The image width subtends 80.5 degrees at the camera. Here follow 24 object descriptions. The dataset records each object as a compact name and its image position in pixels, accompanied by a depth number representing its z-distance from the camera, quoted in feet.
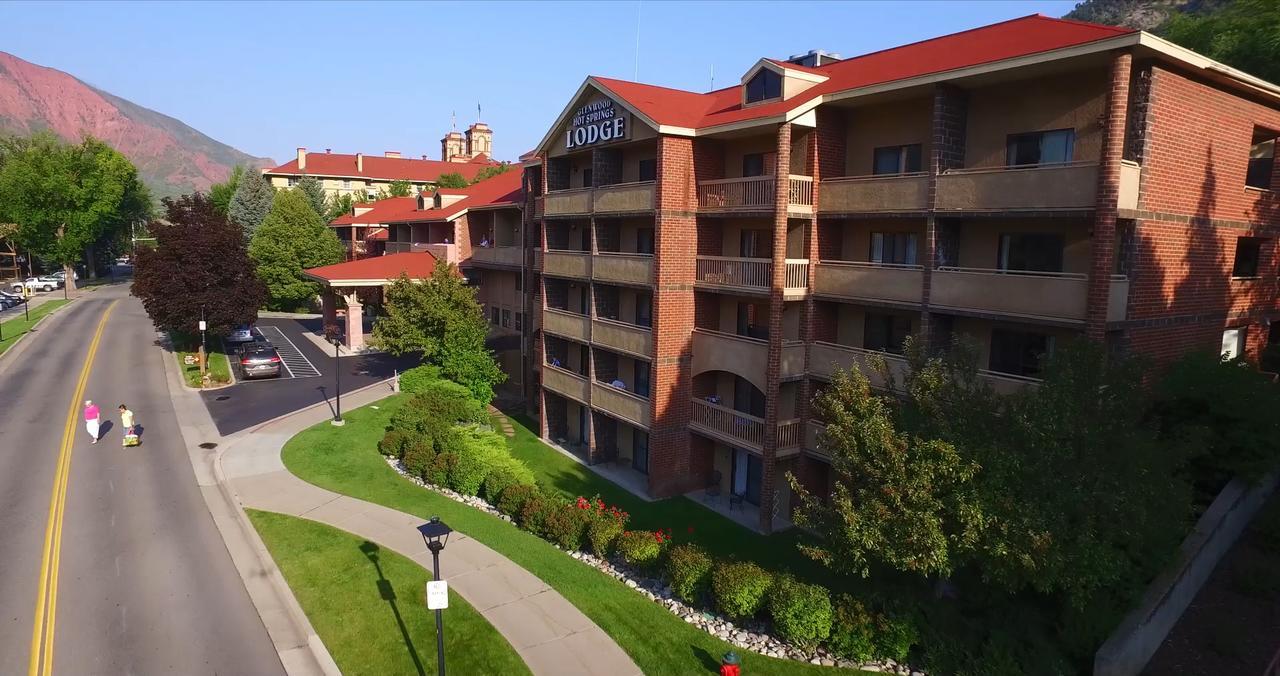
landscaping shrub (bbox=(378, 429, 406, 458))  94.99
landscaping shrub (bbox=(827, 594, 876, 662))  50.70
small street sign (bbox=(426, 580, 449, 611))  44.14
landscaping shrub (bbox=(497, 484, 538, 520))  77.36
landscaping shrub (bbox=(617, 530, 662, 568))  64.64
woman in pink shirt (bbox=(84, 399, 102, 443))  93.64
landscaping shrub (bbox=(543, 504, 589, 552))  70.38
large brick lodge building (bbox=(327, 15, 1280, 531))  59.93
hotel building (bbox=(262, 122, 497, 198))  360.69
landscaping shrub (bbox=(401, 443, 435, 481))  88.22
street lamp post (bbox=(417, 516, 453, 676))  44.29
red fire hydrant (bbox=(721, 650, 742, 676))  44.93
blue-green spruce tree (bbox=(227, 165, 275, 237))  252.21
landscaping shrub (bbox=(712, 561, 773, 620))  55.01
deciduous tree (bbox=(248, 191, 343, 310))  209.05
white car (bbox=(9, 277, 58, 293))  266.77
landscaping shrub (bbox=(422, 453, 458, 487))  86.22
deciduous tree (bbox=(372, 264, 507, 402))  113.91
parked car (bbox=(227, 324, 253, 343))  161.68
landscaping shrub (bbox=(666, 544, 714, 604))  58.95
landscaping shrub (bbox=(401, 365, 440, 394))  110.93
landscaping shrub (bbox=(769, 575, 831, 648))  51.80
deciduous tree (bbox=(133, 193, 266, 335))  134.82
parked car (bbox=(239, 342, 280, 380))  133.49
